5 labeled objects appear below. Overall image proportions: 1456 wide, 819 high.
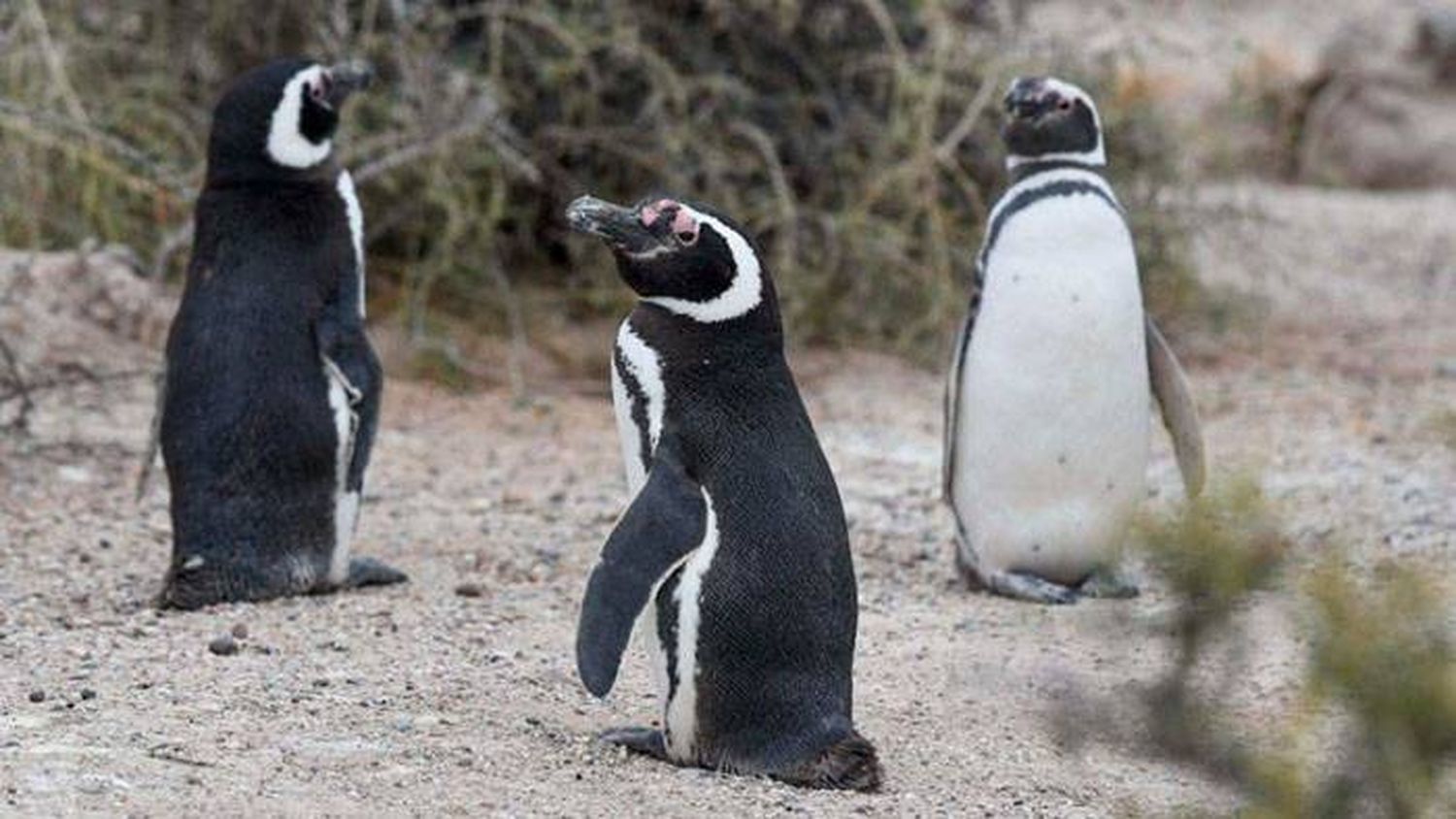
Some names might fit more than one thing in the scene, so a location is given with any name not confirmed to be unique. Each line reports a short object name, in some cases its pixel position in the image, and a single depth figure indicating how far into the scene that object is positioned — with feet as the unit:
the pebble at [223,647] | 33.53
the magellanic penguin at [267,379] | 37.32
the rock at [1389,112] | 88.12
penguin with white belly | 40.27
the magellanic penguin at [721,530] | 28.12
